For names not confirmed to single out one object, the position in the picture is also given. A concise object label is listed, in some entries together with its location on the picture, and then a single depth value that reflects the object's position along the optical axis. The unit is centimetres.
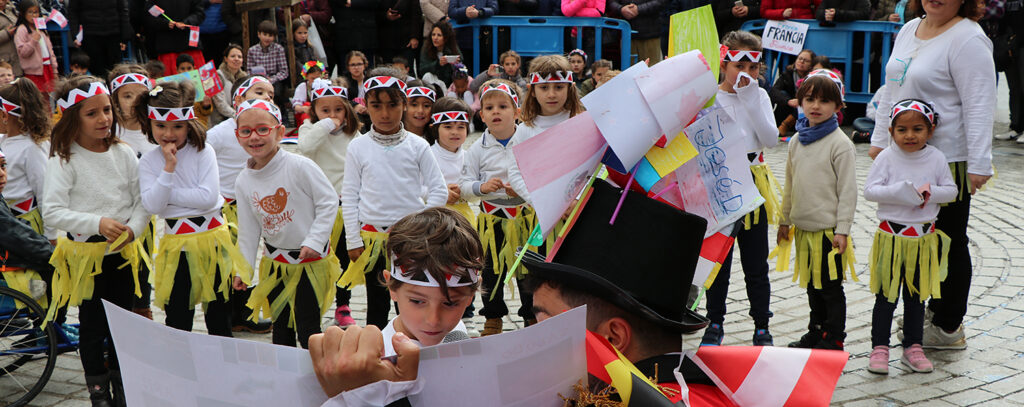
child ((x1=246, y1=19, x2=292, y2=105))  1257
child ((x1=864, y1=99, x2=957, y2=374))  495
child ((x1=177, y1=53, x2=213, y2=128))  948
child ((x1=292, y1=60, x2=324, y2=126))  1038
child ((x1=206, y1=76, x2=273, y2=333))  608
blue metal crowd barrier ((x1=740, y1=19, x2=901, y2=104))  1345
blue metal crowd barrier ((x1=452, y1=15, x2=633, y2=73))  1413
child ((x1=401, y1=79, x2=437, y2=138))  674
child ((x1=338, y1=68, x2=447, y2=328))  524
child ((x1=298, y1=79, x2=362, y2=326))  624
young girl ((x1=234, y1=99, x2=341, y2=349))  482
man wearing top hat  205
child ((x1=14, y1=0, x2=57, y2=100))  1195
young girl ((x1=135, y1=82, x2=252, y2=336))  485
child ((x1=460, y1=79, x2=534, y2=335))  578
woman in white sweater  490
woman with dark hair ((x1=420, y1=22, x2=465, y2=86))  1348
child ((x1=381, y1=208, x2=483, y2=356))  278
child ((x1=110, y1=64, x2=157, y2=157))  637
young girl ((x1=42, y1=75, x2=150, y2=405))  461
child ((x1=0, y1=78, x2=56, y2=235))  526
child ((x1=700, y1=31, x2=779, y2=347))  536
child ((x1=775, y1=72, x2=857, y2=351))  524
